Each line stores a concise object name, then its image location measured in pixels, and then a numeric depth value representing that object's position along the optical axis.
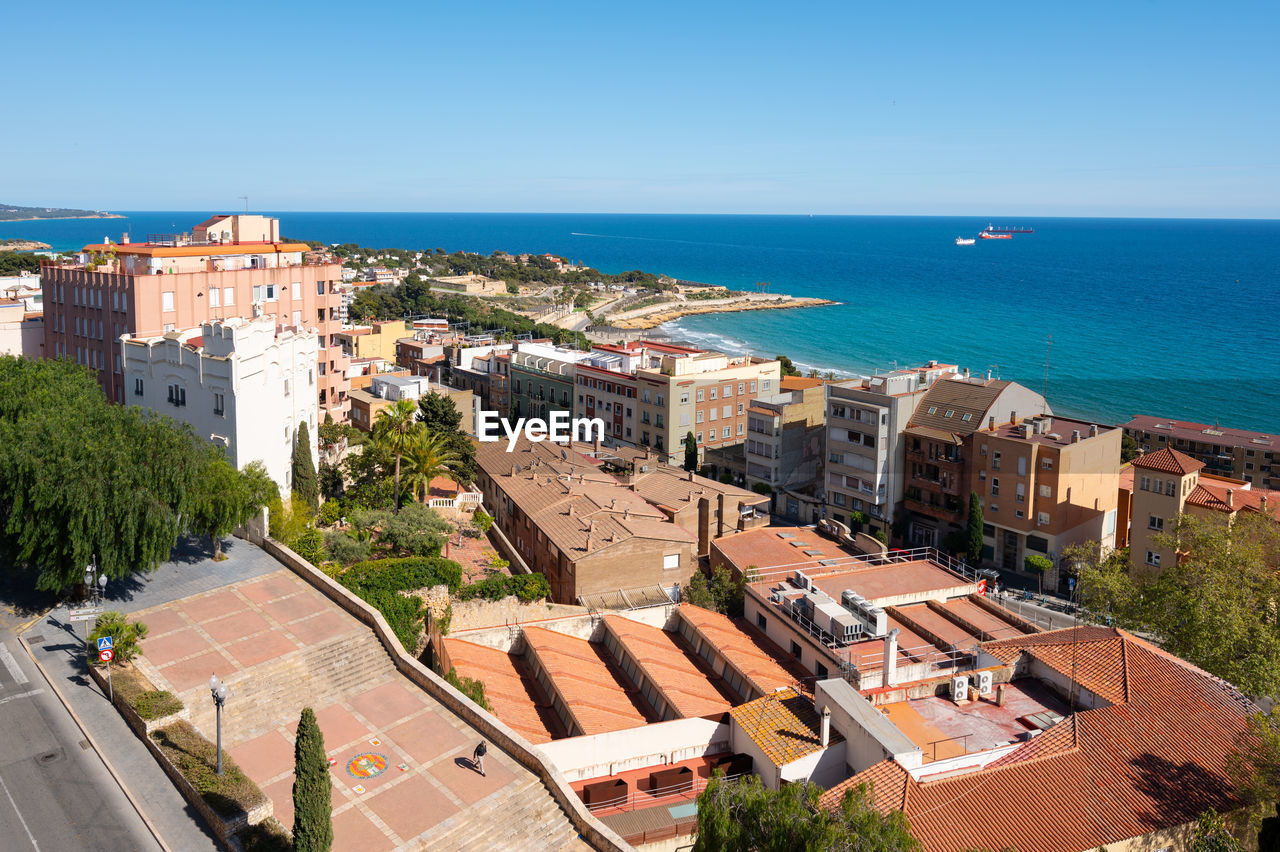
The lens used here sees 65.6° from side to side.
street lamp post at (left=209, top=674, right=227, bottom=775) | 22.73
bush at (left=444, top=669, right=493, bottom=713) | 31.53
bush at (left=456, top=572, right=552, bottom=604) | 39.59
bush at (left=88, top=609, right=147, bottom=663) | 27.94
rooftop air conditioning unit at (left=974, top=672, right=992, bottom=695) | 33.97
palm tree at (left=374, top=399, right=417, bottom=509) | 49.56
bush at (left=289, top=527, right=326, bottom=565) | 38.12
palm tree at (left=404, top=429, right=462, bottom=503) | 50.25
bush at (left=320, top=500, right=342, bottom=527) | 47.16
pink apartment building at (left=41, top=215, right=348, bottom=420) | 54.16
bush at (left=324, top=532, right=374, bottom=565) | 39.97
